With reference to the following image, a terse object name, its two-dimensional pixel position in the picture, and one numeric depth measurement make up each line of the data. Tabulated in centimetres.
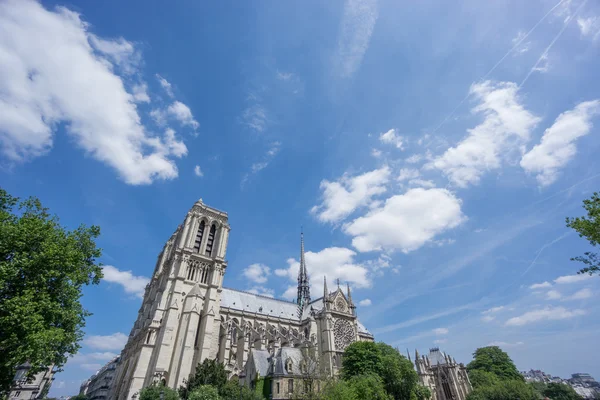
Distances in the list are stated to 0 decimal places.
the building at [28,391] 3609
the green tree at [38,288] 1583
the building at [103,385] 6148
